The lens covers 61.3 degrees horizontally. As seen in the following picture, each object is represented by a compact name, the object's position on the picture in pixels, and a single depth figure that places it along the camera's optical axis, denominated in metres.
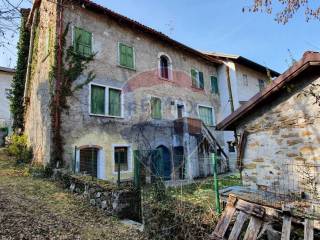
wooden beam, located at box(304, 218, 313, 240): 4.44
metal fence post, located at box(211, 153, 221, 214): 6.31
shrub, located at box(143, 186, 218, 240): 5.47
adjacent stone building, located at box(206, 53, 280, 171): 20.55
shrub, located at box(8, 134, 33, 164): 14.46
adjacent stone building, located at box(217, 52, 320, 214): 6.65
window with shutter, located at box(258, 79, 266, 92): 23.59
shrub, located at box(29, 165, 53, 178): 11.10
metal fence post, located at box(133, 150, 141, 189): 8.11
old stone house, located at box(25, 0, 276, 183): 12.72
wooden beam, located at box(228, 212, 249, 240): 5.10
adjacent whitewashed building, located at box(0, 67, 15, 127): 26.34
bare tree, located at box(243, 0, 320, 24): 5.88
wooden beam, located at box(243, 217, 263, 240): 4.90
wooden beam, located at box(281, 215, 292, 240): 4.63
